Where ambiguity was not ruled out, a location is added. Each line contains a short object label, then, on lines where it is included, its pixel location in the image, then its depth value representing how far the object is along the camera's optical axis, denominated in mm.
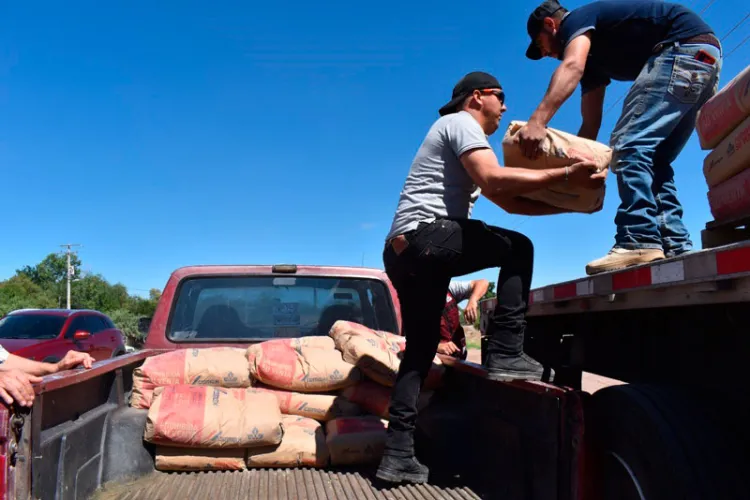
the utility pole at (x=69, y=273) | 68250
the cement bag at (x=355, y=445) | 3217
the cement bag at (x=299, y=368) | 3531
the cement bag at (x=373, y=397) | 3557
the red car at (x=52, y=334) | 11117
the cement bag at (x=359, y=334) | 3702
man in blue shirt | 3010
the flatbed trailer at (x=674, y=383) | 1655
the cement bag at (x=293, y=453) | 3203
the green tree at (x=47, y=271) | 94750
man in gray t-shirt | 2701
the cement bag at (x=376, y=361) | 3521
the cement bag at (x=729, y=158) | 2168
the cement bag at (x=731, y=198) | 2221
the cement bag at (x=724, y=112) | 2209
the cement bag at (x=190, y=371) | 3439
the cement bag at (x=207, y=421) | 3051
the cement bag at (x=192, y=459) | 3111
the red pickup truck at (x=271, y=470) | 2150
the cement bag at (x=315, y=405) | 3574
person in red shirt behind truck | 4637
